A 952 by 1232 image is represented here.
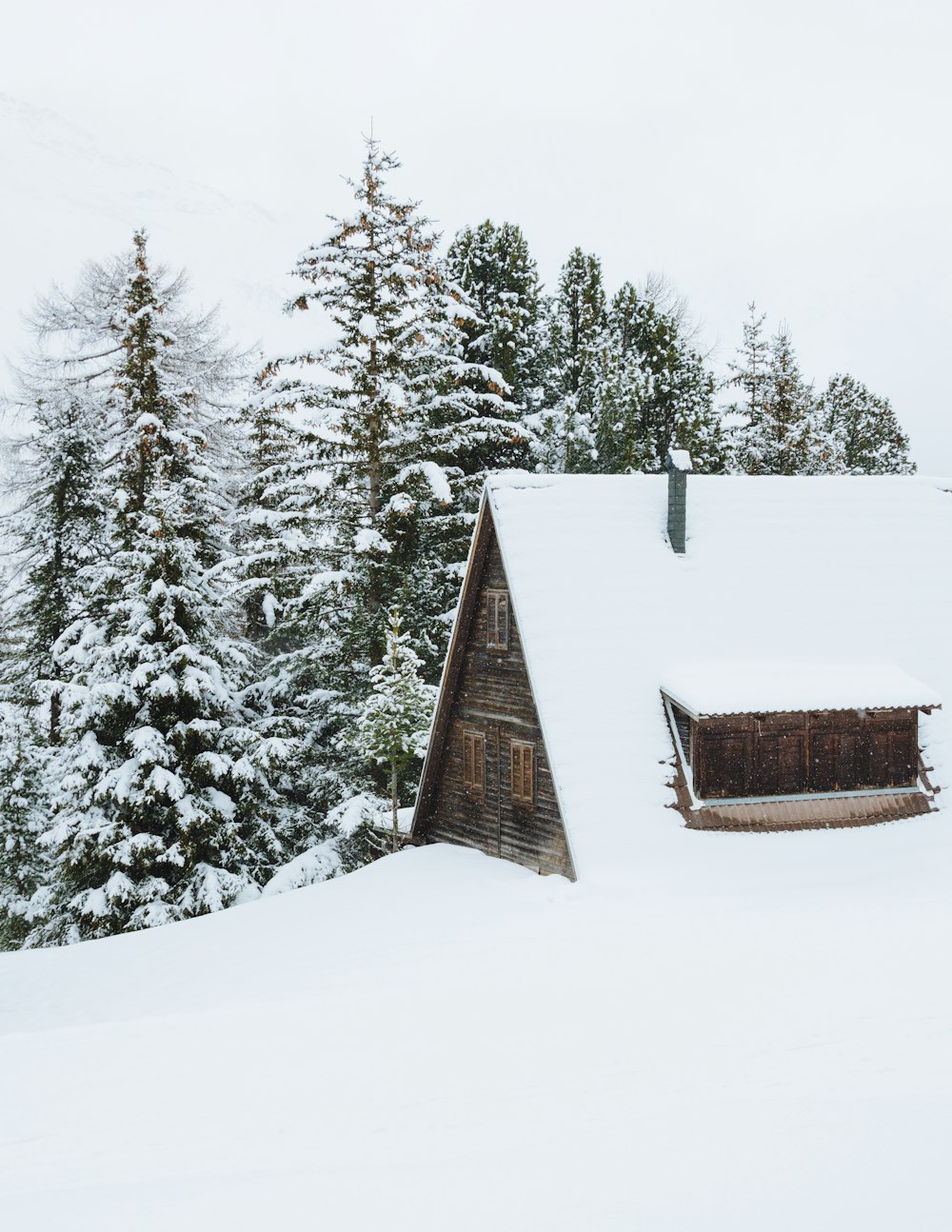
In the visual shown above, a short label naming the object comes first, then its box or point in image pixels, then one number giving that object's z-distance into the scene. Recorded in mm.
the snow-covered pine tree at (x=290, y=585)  24062
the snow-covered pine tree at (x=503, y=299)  28859
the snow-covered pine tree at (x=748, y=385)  41719
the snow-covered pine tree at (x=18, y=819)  24000
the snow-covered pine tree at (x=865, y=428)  64812
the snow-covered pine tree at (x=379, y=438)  23922
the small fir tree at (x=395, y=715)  20328
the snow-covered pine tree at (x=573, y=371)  29375
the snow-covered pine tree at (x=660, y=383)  34812
